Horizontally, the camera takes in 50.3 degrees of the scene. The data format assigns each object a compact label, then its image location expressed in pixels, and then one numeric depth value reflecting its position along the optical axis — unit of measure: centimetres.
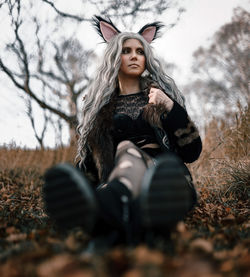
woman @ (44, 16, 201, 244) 86
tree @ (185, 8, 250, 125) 369
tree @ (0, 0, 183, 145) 411
